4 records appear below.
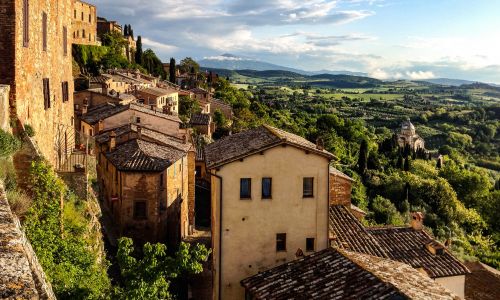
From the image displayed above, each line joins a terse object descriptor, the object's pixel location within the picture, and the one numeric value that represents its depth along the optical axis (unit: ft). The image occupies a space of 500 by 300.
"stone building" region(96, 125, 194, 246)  89.35
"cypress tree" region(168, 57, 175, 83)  305.12
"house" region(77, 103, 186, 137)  118.52
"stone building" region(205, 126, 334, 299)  60.23
